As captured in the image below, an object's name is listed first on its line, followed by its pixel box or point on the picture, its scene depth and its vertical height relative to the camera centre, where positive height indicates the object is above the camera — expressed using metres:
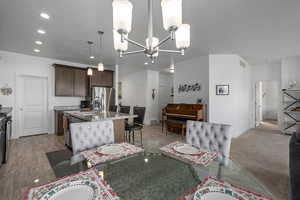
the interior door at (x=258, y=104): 6.23 -0.19
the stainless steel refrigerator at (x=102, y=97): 3.97 +0.12
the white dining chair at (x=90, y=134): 1.61 -0.43
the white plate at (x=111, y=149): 1.37 -0.51
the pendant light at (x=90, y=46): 3.43 +1.46
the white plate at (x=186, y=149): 1.36 -0.51
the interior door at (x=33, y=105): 4.40 -0.15
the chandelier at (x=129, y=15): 1.14 +0.72
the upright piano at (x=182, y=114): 4.16 -0.43
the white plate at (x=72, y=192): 0.75 -0.52
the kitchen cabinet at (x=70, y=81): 4.67 +0.70
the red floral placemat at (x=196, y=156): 1.19 -0.52
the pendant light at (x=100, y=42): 2.92 +1.46
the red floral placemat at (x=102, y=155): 1.21 -0.52
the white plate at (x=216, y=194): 0.74 -0.52
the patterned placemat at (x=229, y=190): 0.76 -0.53
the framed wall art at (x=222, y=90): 4.42 +0.34
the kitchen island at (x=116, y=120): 2.62 -0.42
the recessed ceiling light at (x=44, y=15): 2.29 +1.45
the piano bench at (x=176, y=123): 4.23 -0.76
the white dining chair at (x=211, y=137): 1.60 -0.46
